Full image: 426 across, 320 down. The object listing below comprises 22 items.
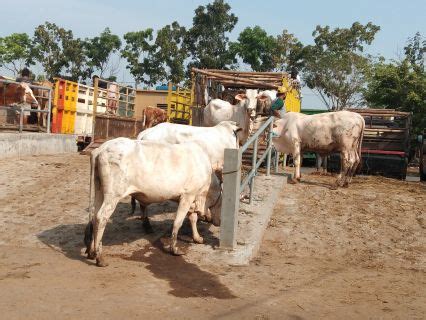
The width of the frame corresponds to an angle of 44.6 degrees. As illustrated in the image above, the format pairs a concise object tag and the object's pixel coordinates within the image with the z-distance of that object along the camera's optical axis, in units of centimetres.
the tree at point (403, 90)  2534
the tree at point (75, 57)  4053
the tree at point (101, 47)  4141
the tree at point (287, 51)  3647
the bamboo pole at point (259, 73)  1261
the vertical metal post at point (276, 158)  1072
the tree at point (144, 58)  3906
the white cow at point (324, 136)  1023
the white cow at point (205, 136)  778
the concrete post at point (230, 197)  636
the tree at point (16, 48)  4150
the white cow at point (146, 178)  580
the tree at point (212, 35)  3619
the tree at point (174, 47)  3772
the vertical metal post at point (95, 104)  1455
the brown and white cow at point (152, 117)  1481
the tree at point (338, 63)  3588
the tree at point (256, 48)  3644
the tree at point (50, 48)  4078
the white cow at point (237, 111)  1046
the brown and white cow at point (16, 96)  1309
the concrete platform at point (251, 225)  618
